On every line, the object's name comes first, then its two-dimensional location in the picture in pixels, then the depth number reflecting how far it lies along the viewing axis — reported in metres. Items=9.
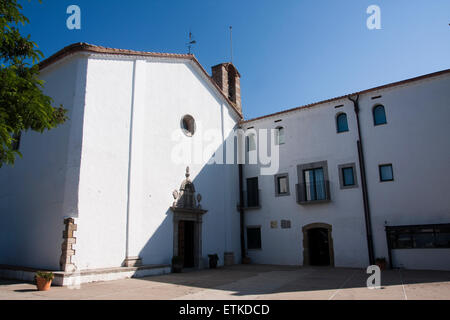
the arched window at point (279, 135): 17.70
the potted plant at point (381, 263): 13.39
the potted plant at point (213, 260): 15.21
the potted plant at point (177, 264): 13.03
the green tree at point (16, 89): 6.38
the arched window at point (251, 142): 18.65
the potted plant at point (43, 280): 8.55
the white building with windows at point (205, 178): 11.35
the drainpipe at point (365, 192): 14.13
